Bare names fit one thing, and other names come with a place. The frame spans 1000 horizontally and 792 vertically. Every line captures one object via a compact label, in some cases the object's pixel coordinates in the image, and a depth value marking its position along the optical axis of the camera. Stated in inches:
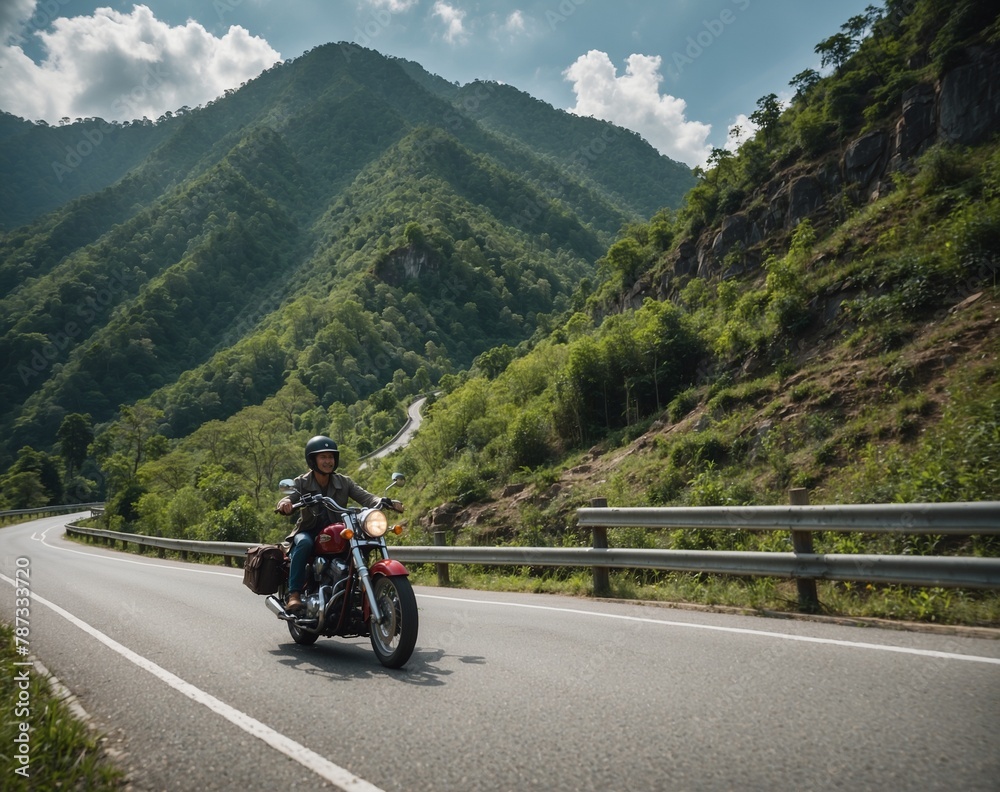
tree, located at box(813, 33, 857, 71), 1629.4
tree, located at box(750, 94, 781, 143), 1646.2
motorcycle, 189.0
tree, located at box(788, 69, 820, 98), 1824.6
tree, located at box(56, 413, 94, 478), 4421.8
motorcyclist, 222.8
